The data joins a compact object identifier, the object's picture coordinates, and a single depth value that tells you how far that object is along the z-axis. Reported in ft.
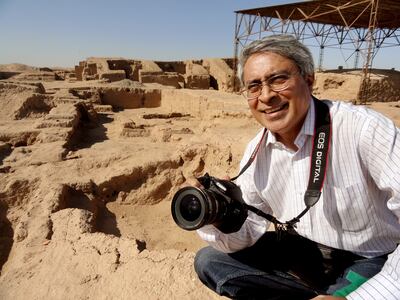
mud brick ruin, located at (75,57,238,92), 58.18
